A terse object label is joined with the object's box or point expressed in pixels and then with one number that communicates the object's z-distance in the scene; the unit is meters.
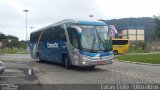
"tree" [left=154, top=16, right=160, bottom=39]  33.61
